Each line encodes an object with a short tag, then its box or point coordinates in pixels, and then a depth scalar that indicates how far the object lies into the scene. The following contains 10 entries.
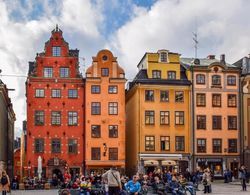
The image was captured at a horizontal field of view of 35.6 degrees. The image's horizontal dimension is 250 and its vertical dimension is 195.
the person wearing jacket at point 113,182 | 16.14
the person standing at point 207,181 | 26.95
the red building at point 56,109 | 43.60
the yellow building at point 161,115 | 44.82
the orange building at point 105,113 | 44.27
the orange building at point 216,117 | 45.87
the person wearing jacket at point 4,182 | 19.68
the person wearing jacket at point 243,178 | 28.42
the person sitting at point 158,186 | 21.08
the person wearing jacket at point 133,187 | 15.84
